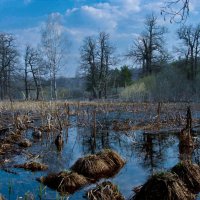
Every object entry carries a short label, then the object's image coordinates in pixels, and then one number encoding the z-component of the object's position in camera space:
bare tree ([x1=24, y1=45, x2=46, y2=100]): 33.33
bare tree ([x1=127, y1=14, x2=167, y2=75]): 35.23
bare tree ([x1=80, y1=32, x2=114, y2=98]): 35.65
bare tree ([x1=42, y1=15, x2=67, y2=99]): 27.69
